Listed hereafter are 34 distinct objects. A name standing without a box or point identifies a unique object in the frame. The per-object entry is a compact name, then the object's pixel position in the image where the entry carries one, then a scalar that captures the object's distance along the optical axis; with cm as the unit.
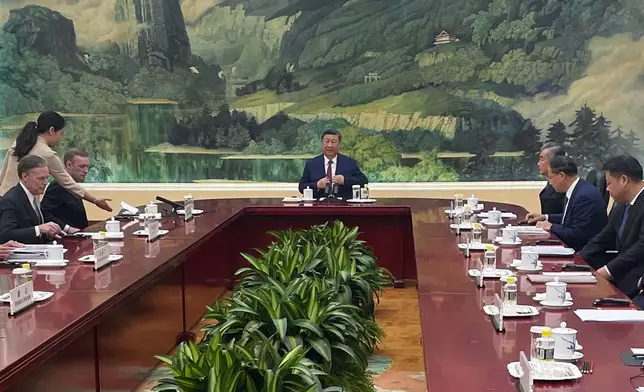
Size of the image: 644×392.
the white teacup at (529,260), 345
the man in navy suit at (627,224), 404
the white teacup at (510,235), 420
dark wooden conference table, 224
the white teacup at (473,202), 582
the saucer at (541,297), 290
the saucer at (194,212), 565
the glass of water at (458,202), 560
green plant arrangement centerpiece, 227
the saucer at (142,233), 459
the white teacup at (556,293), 281
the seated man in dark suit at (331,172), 655
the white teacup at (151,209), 537
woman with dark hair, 545
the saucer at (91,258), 374
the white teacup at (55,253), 369
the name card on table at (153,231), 444
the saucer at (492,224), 501
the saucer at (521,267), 344
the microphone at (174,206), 573
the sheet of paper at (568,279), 324
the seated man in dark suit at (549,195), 576
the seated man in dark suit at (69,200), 536
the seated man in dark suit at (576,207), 497
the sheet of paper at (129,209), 546
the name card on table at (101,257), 360
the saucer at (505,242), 418
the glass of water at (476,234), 415
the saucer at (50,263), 364
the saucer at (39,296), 297
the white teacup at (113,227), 460
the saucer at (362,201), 633
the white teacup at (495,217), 504
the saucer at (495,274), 331
